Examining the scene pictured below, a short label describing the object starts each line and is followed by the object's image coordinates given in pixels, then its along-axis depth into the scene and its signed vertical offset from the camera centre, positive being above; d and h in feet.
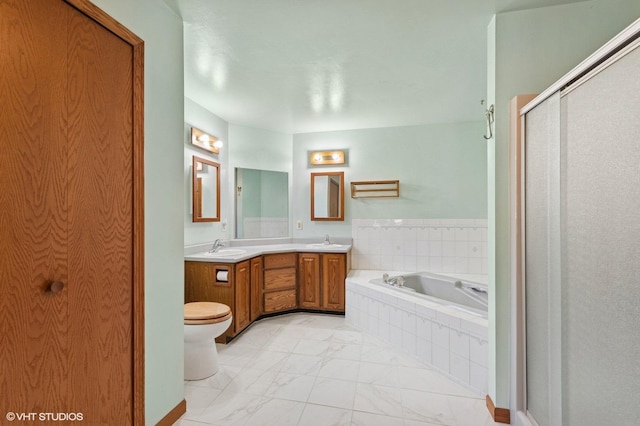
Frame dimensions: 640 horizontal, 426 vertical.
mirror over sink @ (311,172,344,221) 12.31 +0.82
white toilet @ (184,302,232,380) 6.45 -2.91
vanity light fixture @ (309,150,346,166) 12.21 +2.50
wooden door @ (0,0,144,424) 2.97 +0.01
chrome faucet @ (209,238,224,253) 9.80 -1.12
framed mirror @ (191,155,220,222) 9.42 +0.89
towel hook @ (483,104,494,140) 5.57 +1.90
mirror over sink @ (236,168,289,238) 11.76 +0.48
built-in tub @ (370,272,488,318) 9.23 -2.63
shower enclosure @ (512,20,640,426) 2.89 -0.42
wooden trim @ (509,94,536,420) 4.91 -0.64
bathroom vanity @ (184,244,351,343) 8.37 -2.22
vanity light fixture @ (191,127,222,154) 9.19 +2.59
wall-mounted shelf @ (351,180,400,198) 11.73 +1.08
